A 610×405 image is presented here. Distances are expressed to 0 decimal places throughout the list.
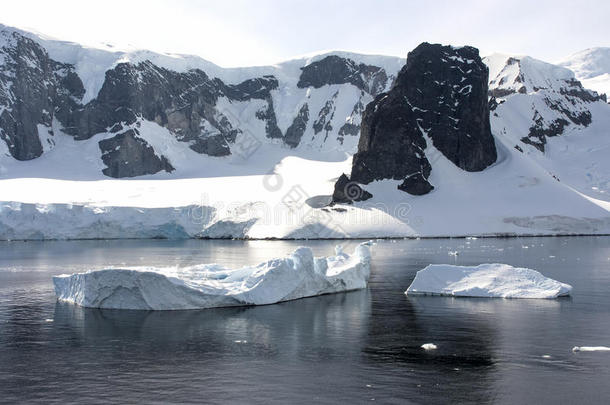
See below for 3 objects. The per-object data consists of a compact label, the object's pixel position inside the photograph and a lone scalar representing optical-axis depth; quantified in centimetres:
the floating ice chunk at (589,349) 2714
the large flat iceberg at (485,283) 4166
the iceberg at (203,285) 3841
